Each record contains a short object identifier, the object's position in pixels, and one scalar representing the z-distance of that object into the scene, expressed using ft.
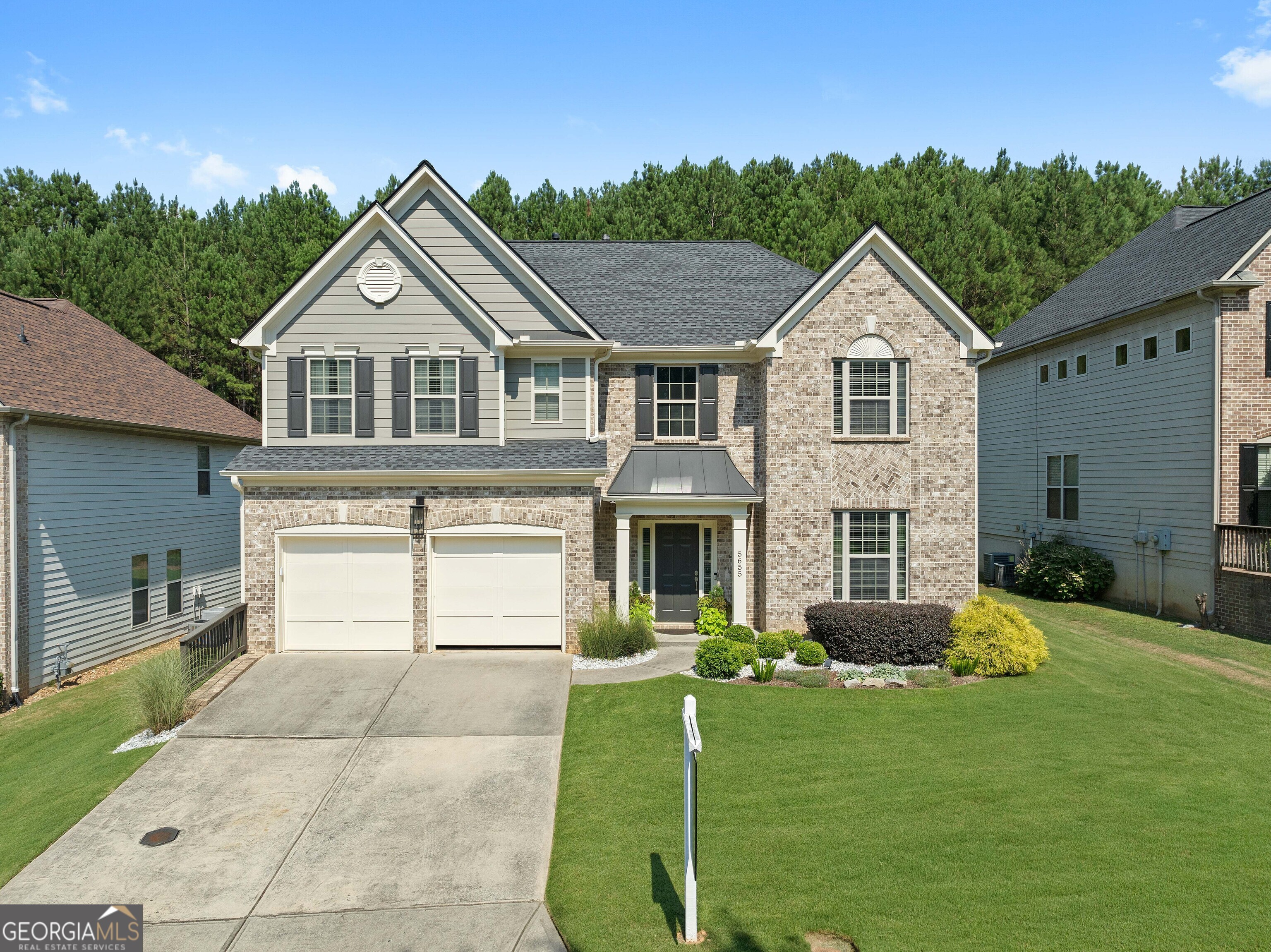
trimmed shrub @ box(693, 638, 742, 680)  44.27
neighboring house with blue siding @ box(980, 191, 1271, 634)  55.31
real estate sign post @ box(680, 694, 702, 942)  19.89
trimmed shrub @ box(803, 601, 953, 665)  47.19
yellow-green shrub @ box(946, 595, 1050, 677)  44.45
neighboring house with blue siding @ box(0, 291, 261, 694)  47.34
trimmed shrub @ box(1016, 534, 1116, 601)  67.62
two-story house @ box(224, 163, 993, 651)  49.57
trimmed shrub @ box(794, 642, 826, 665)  46.70
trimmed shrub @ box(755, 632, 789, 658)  46.96
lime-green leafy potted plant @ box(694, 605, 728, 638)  52.70
